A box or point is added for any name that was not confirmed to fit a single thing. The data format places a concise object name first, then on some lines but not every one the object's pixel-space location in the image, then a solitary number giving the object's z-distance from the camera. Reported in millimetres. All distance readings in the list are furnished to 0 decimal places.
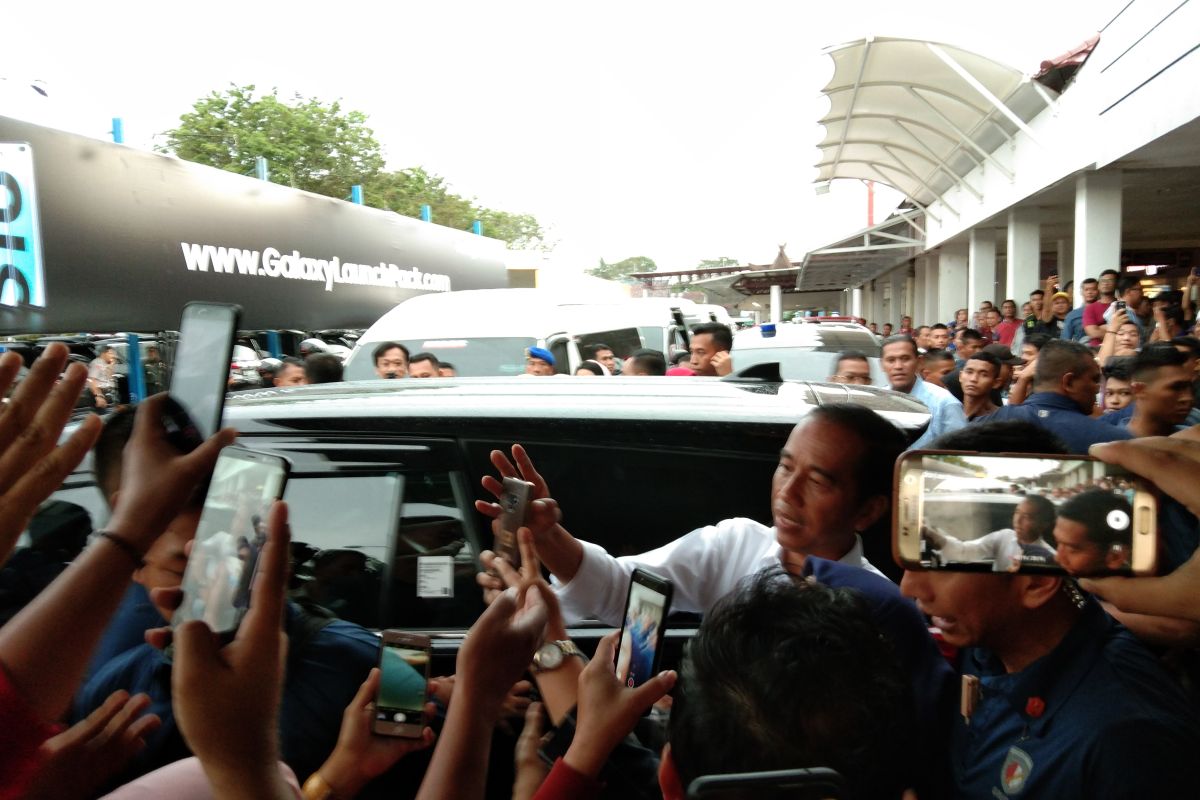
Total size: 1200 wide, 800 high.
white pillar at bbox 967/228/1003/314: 21844
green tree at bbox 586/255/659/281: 117812
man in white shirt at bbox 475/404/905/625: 2340
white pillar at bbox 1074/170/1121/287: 14141
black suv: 2736
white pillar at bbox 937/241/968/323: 26203
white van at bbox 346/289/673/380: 7121
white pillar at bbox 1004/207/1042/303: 18453
